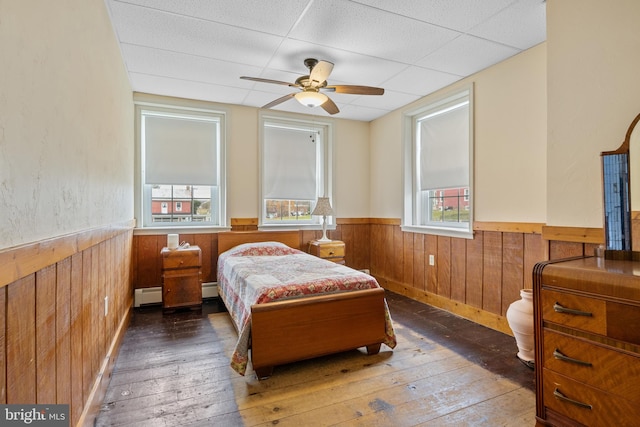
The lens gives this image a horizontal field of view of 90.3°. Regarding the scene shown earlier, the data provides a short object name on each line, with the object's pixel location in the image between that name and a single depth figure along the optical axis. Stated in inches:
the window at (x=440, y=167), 137.9
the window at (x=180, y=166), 156.1
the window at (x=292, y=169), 179.0
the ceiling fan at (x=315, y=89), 110.6
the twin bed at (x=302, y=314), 85.2
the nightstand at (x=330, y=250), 171.1
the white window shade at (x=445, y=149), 138.9
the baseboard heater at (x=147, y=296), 150.4
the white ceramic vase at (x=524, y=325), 91.7
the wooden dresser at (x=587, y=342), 51.8
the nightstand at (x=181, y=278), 139.7
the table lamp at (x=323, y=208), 172.9
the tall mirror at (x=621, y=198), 66.9
